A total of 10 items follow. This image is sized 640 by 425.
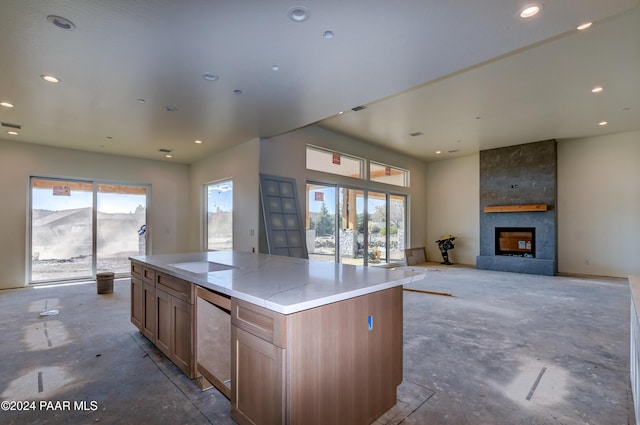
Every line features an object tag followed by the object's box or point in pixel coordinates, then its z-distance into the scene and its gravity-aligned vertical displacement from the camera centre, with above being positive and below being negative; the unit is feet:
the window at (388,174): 27.71 +4.03
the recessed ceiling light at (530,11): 7.25 +4.96
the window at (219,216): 22.67 -0.01
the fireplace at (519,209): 25.14 +0.62
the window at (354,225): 22.71 -0.76
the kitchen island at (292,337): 4.98 -2.39
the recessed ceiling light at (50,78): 10.76 +4.91
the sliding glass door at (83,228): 20.66 -0.86
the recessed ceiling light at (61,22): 7.67 +4.97
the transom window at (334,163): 22.34 +4.20
